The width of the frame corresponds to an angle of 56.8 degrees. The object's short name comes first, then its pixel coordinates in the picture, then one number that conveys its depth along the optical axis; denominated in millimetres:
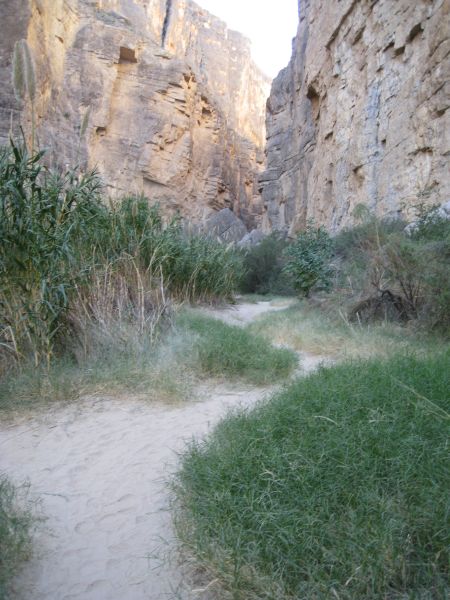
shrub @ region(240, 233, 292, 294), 16703
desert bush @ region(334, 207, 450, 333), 5070
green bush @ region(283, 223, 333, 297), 9609
